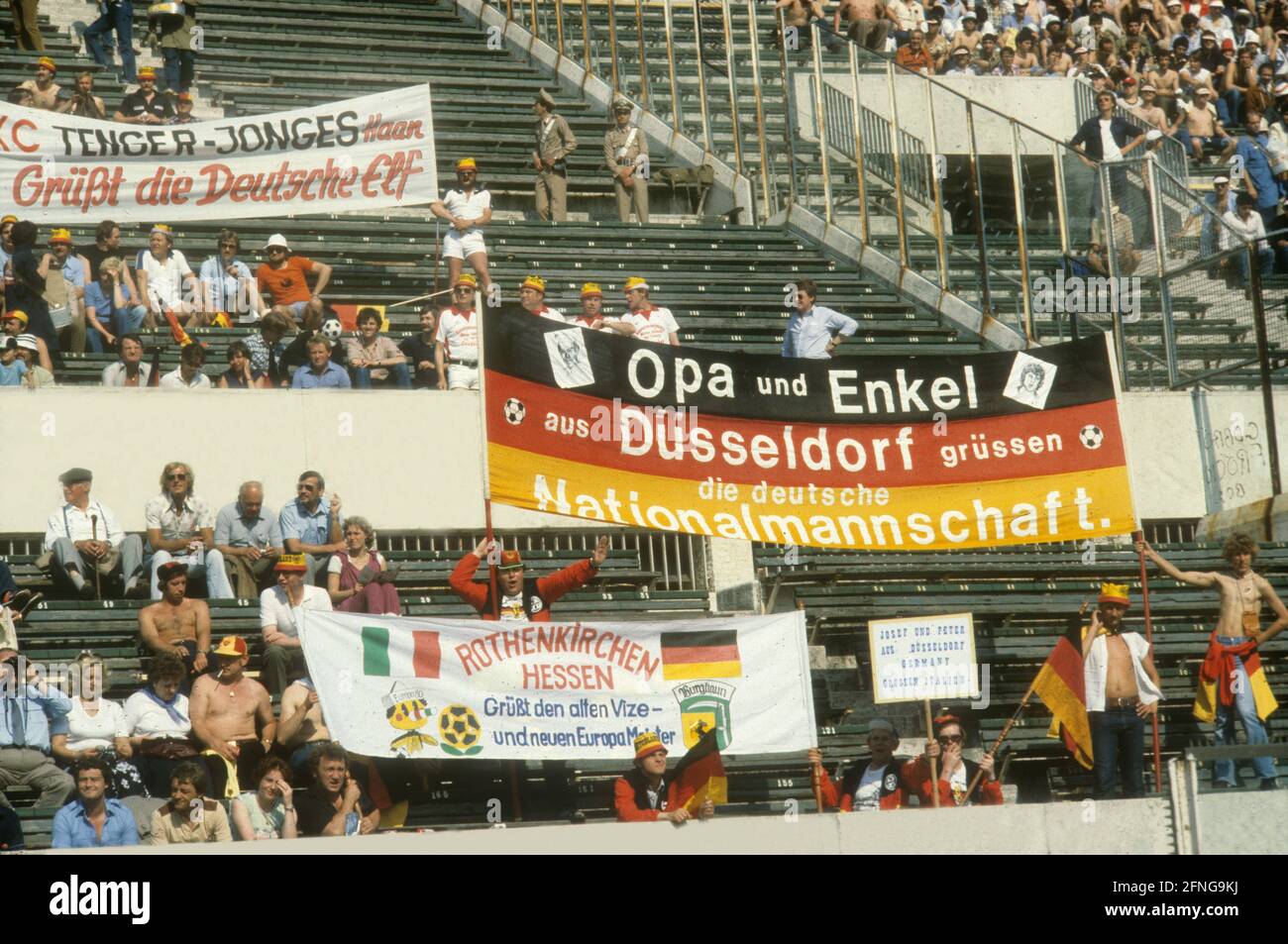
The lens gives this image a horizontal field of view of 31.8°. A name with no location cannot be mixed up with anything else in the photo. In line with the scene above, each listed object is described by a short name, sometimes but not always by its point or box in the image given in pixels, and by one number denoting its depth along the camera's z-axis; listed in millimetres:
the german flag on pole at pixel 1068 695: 14656
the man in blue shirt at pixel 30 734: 13586
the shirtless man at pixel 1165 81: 28391
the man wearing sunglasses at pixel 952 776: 14258
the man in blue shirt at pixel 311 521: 16562
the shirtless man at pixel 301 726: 13938
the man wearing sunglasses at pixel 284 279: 20219
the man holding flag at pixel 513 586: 14383
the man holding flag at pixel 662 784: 13398
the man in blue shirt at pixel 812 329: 20031
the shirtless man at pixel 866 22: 28000
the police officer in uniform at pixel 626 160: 24250
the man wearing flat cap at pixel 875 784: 14359
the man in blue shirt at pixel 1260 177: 25656
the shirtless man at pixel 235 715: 13883
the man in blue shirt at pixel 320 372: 18609
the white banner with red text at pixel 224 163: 20734
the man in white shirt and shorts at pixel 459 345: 19266
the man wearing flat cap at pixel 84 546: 16547
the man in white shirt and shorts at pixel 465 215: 21391
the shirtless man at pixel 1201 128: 27562
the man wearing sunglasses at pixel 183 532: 16484
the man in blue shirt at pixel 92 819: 12438
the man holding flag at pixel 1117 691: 14375
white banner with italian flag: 13547
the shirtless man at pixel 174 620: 15016
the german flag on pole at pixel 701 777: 13562
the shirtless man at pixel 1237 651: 15297
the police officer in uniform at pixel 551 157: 24094
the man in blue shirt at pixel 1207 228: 20844
